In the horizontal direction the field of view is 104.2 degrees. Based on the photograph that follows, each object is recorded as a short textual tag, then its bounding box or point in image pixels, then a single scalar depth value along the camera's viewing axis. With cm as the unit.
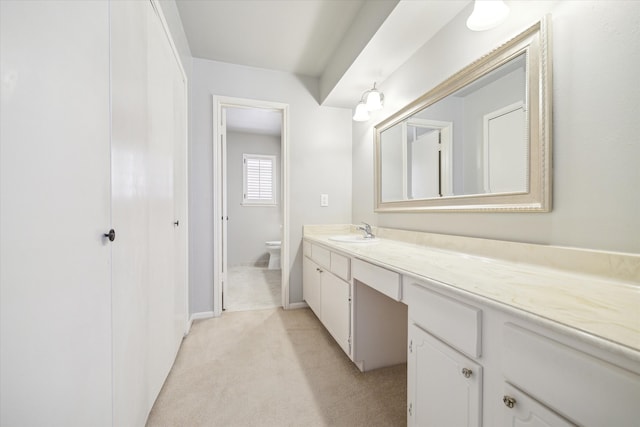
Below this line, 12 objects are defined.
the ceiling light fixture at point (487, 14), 103
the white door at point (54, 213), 57
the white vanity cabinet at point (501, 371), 43
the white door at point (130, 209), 87
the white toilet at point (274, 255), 431
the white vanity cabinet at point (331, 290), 156
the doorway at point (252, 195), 394
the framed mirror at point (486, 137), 98
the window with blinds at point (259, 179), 469
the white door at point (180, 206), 176
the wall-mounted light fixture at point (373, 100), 191
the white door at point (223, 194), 246
